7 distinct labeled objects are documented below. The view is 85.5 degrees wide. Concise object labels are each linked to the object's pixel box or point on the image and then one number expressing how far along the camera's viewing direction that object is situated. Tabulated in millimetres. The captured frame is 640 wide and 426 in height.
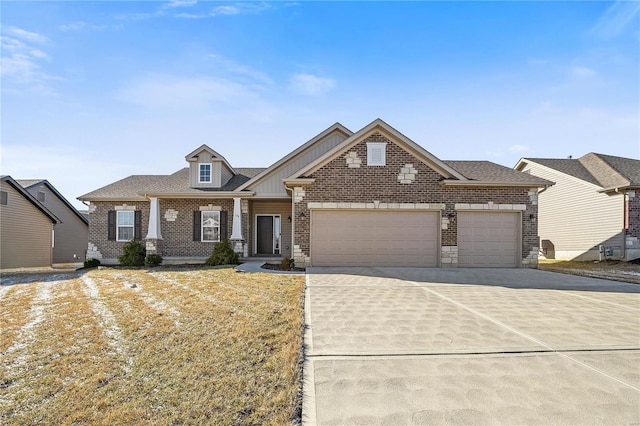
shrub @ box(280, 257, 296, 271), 13070
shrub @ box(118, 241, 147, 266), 16031
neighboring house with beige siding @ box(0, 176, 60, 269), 19109
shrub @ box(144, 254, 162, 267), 15633
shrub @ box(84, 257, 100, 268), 16281
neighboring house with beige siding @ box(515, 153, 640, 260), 17422
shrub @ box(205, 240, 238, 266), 15320
